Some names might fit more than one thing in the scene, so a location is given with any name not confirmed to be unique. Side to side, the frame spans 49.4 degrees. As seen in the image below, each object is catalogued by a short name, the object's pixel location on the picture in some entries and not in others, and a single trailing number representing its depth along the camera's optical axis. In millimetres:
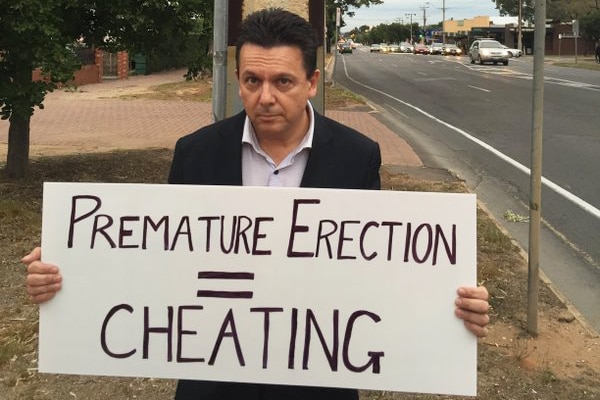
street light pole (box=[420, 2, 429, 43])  132000
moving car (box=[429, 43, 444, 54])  67875
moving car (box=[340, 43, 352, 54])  81188
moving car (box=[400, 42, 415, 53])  82188
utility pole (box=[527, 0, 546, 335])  3846
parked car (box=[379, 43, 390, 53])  89744
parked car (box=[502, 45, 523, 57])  47159
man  1806
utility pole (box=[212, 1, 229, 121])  4508
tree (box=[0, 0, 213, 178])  6160
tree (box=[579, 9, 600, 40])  58594
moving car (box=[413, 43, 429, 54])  70825
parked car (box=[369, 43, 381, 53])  96338
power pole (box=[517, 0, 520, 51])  67375
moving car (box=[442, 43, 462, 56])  63812
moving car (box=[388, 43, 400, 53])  87525
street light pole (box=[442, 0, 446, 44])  99412
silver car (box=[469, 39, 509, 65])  39469
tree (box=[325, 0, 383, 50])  32125
